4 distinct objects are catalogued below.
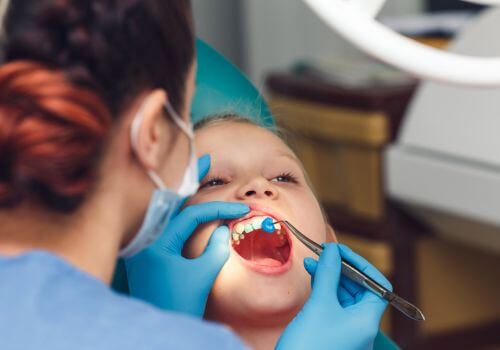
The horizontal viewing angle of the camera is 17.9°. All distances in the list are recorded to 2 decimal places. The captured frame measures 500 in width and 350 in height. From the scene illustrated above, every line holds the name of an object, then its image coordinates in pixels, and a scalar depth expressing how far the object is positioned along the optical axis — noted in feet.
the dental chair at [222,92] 4.05
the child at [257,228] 3.61
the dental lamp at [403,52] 3.32
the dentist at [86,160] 2.82
